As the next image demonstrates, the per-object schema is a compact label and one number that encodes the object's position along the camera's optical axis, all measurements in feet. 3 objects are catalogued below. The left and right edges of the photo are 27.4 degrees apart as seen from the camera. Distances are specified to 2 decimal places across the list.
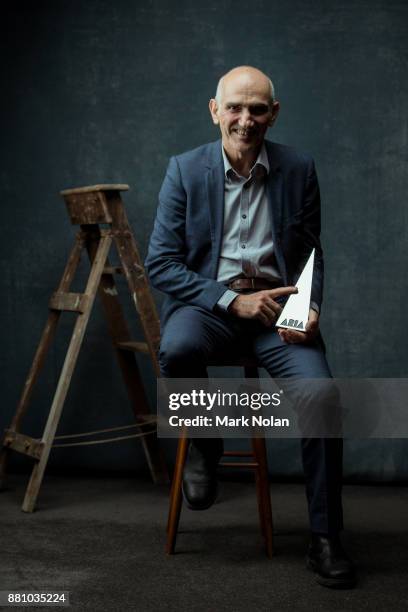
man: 8.84
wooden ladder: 11.30
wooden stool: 9.00
